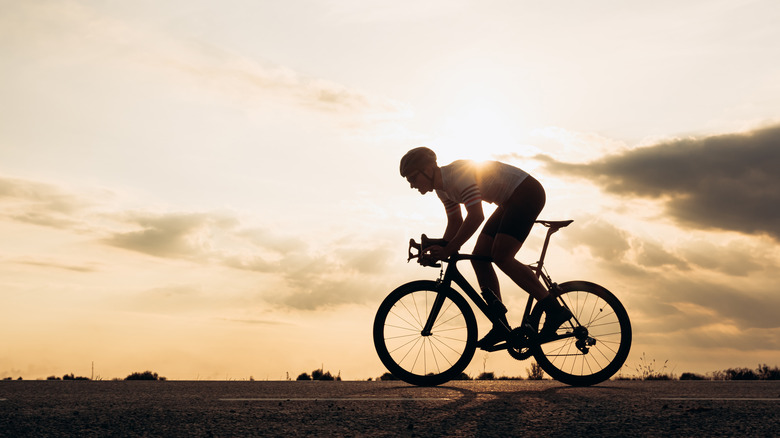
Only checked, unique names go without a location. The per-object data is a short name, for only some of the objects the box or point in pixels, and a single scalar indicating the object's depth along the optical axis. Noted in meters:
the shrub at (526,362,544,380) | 9.92
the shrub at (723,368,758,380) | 10.61
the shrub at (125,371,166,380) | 10.73
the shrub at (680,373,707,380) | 10.42
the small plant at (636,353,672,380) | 10.33
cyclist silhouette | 6.91
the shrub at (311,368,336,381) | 10.85
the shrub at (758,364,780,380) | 10.61
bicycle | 7.23
